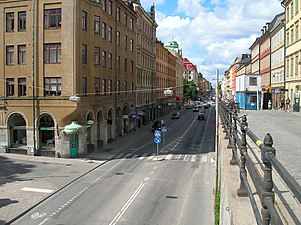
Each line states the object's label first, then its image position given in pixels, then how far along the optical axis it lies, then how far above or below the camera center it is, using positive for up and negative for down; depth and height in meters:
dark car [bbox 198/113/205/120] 76.19 -3.47
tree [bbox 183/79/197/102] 135.12 +3.91
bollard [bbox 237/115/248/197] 4.93 -0.83
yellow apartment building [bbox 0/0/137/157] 33.31 +2.30
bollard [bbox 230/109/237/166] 7.25 -0.88
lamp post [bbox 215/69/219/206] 15.12 -2.47
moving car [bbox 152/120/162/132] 53.41 -3.66
